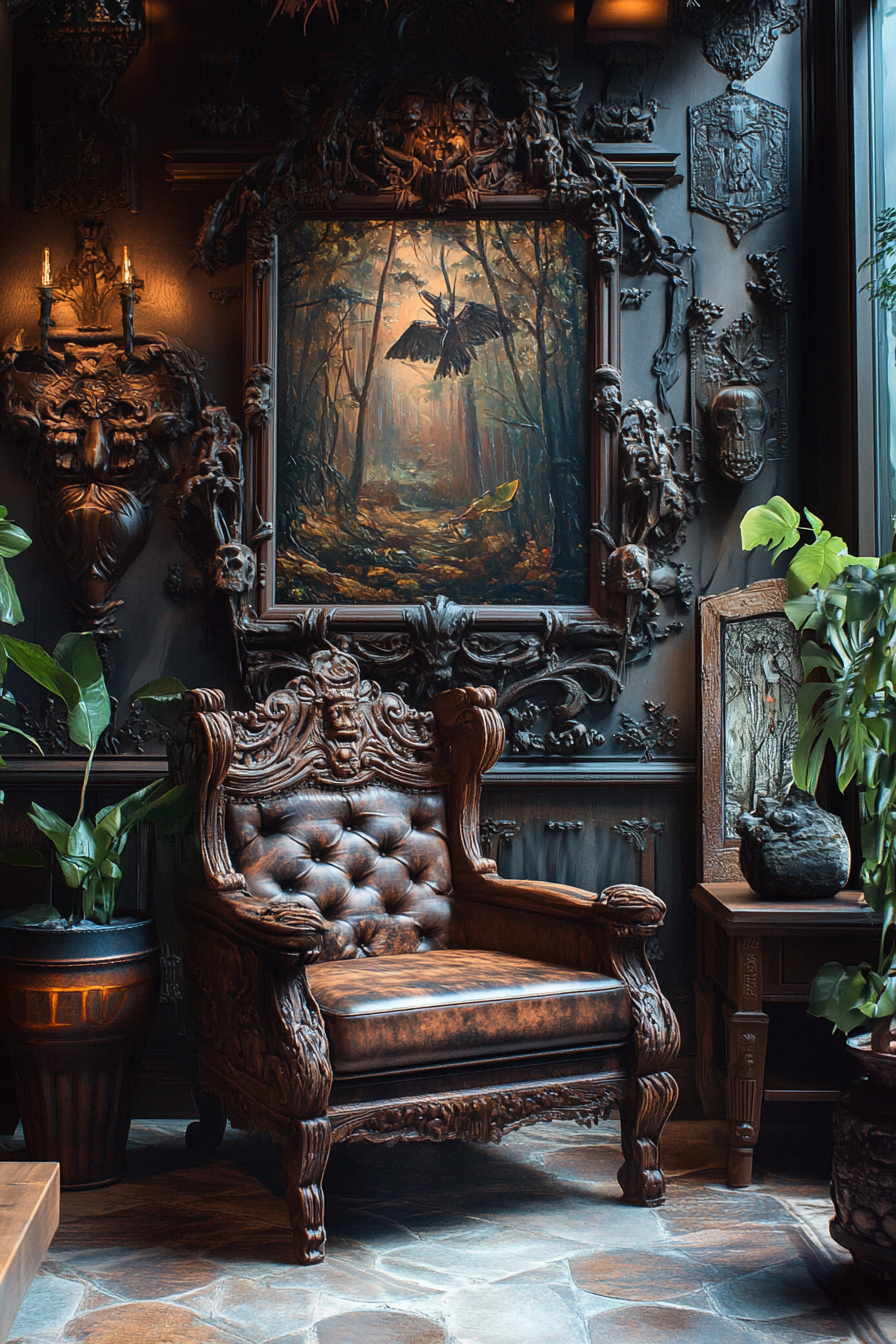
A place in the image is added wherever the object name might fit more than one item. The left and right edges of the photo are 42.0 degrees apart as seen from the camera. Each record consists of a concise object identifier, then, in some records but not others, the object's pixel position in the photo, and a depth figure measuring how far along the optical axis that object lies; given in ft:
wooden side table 10.32
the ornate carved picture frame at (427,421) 12.93
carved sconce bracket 12.68
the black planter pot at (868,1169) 8.07
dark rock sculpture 10.87
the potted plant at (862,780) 8.18
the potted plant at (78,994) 10.23
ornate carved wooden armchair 8.97
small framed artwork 12.55
